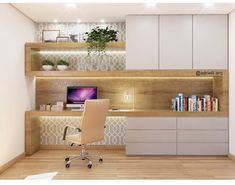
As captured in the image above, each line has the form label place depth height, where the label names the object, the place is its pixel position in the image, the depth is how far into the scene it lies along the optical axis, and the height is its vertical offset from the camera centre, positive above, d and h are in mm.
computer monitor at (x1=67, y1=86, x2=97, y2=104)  6633 -98
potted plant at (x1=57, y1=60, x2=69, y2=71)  6480 +468
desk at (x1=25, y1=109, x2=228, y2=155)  6047 -460
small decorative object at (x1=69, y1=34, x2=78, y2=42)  6617 +1012
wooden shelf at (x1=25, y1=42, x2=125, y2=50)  6252 +826
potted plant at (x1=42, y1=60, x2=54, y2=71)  6488 +469
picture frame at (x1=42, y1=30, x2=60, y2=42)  6773 +1104
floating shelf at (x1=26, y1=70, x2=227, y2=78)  6113 +291
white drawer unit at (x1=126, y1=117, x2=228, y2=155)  6066 -840
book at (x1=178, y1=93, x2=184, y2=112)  6172 -263
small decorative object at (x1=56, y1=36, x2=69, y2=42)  6574 +988
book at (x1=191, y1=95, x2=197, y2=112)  6145 -279
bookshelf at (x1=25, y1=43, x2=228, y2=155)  6070 +21
